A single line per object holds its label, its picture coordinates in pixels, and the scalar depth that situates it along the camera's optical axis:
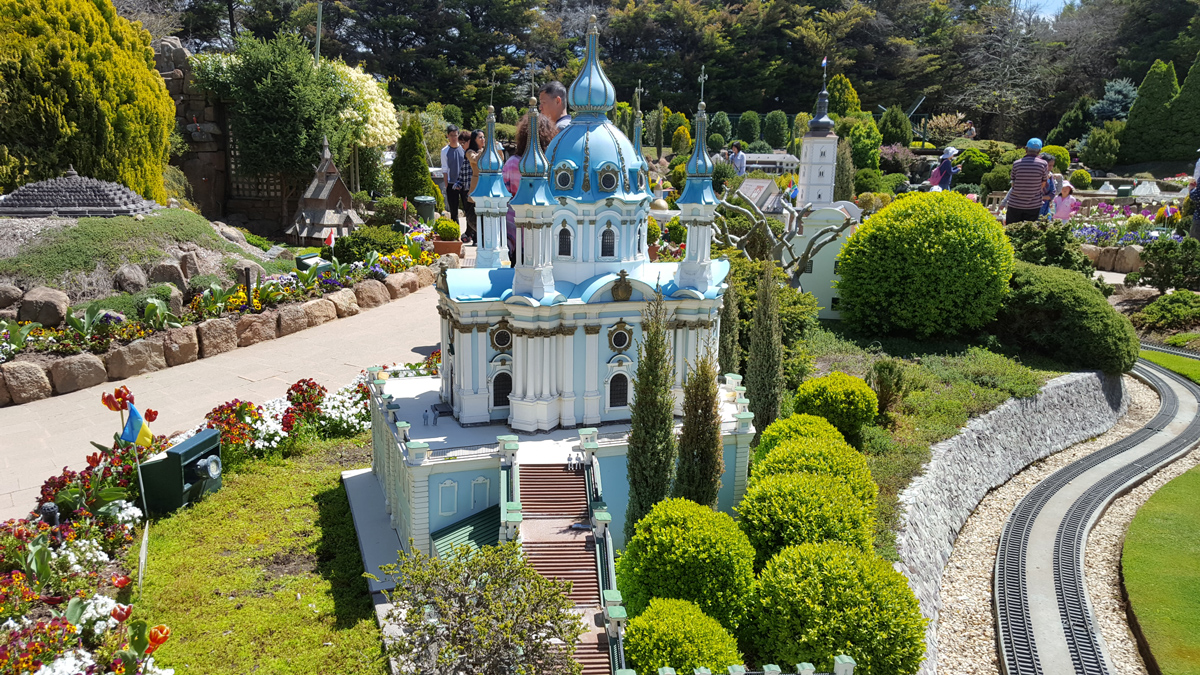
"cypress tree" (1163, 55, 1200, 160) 57.41
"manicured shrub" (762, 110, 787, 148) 70.25
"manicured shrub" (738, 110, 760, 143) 70.31
